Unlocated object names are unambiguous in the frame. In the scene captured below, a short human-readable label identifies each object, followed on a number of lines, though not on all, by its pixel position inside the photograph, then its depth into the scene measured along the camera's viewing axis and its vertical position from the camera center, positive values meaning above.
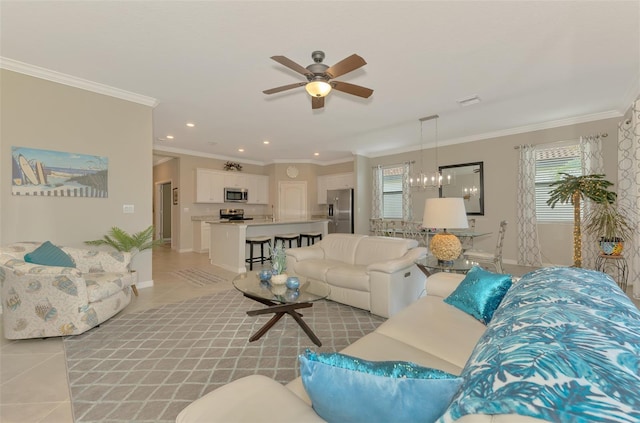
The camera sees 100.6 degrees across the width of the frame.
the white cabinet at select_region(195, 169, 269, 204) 7.33 +0.78
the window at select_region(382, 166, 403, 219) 7.12 +0.46
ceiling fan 2.23 +1.23
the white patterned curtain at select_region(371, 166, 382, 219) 7.40 +0.40
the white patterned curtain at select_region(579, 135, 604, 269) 4.43 +0.69
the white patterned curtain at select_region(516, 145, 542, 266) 5.09 -0.04
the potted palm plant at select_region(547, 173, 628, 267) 3.39 +0.20
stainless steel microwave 7.83 +0.46
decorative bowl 2.63 -0.68
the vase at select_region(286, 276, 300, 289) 2.54 -0.70
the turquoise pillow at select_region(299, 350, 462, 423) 0.66 -0.46
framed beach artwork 3.05 +0.47
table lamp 2.69 -0.13
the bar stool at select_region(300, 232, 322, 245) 6.38 -0.64
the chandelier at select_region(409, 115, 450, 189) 4.75 +0.60
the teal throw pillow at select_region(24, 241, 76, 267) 2.58 -0.45
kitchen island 4.99 -0.53
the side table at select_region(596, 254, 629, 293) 3.52 -0.90
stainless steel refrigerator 7.69 -0.02
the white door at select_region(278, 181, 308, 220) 8.54 +0.32
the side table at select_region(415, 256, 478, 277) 2.69 -0.60
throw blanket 0.48 -0.35
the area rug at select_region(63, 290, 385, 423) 1.67 -1.18
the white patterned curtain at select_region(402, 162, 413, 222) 6.79 +0.32
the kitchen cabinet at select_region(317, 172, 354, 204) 8.17 +0.86
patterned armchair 2.33 -0.79
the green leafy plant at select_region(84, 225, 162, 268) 3.54 -0.40
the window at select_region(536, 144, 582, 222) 4.75 +0.67
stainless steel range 7.54 -0.11
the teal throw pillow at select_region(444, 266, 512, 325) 1.85 -0.62
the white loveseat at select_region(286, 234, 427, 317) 2.86 -0.75
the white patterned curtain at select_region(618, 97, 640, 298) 3.30 +0.39
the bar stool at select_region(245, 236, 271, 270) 5.38 -0.76
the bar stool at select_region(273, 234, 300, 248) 5.86 -0.62
